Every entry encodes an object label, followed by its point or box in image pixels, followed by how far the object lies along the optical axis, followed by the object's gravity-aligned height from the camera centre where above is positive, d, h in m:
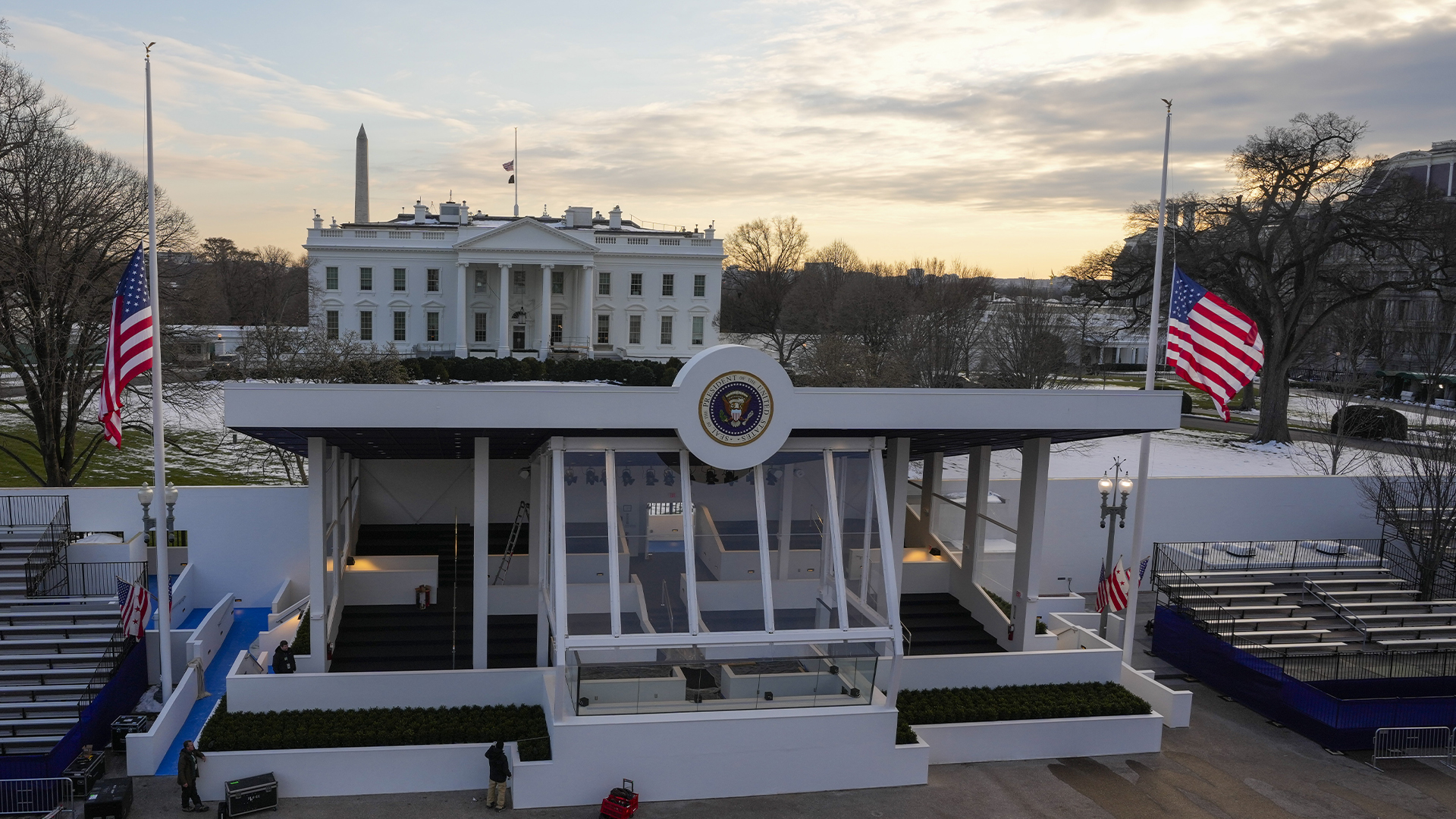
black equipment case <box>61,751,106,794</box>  14.34 -7.34
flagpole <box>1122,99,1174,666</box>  17.72 -0.58
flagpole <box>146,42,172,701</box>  15.85 -2.73
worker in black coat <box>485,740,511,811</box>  13.93 -6.95
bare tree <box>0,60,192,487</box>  26.52 +1.20
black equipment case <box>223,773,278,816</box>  13.35 -7.12
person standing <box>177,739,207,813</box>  13.61 -6.90
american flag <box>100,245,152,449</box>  15.11 -0.51
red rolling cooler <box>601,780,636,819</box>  13.48 -7.10
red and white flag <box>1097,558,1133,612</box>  19.53 -5.40
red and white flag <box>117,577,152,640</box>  18.16 -5.97
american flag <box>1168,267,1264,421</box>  16.31 -0.06
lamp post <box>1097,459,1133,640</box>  19.06 -3.26
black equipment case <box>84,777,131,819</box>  13.05 -7.07
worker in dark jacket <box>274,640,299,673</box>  16.72 -6.36
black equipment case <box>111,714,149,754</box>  16.25 -7.49
